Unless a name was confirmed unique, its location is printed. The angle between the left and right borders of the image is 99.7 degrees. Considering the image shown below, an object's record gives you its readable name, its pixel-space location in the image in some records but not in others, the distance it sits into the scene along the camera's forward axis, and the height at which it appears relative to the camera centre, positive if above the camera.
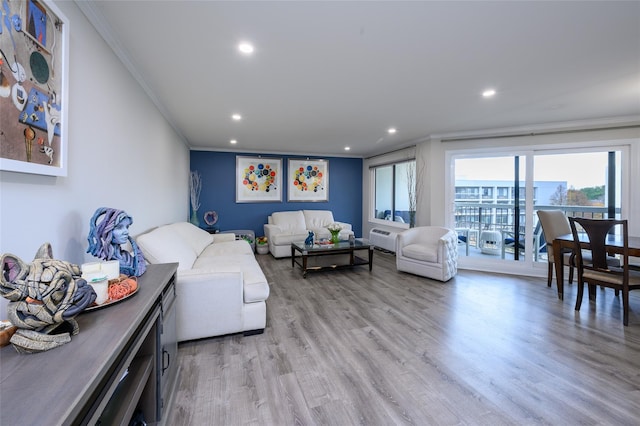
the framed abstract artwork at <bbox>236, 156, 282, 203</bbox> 6.31 +0.78
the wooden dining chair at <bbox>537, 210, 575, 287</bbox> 3.84 -0.18
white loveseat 5.45 -0.34
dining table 2.69 -0.33
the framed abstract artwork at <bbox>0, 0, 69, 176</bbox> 1.00 +0.50
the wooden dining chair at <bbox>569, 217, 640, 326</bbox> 2.63 -0.56
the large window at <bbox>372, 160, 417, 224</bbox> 5.62 +0.50
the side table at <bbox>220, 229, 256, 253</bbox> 5.81 -0.51
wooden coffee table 4.24 -0.75
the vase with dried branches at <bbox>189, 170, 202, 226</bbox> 5.71 +0.48
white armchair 3.93 -0.59
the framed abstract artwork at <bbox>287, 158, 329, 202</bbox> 6.69 +0.83
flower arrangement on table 4.64 -0.35
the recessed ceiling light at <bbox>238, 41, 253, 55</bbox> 2.01 +1.25
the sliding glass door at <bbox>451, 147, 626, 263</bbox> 4.06 +0.33
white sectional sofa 2.28 -0.72
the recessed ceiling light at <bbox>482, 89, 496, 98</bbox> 2.90 +1.32
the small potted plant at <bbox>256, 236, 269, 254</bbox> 5.90 -0.74
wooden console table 0.57 -0.40
